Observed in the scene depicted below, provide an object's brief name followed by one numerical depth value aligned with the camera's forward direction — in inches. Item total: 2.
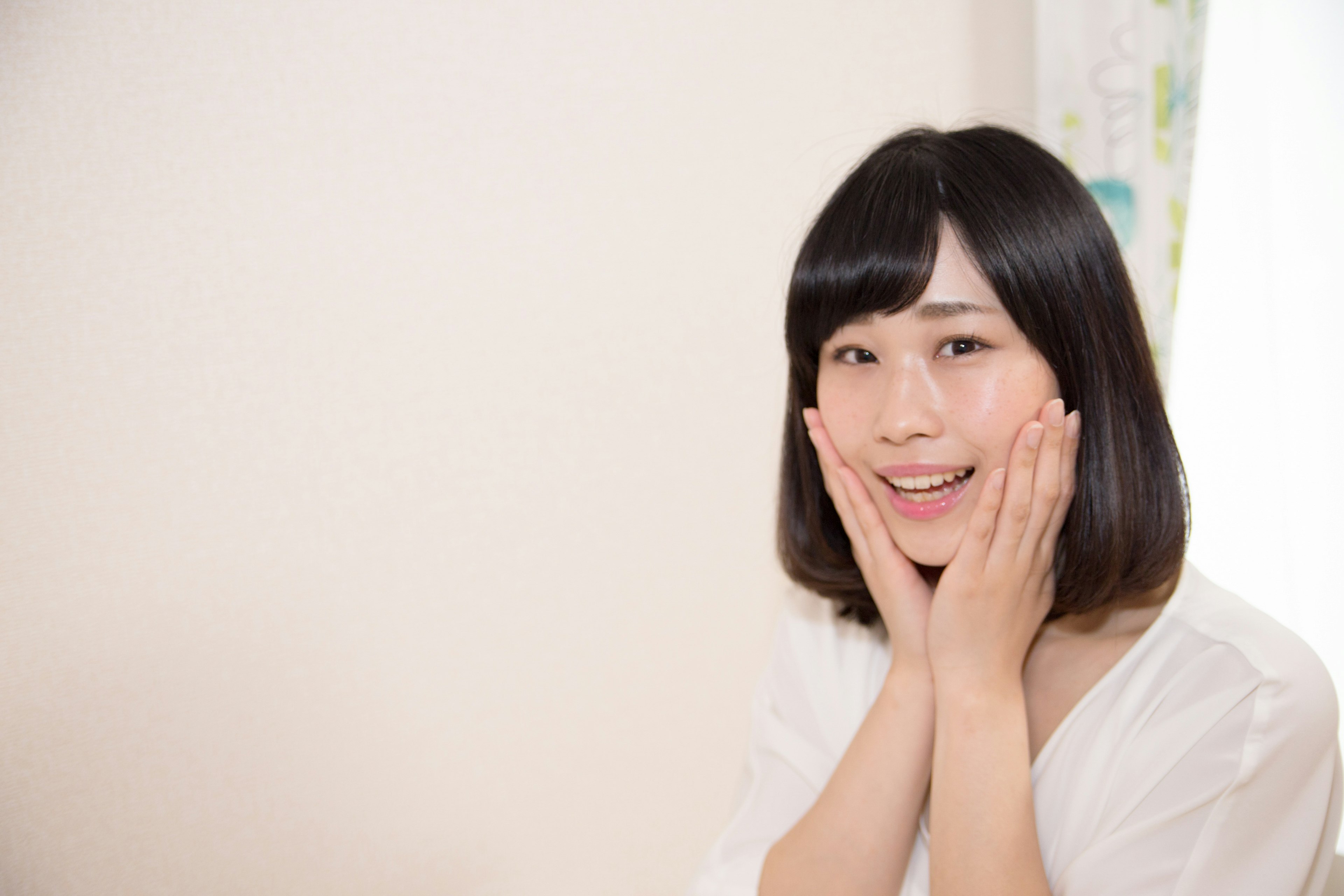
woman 34.3
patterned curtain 62.1
